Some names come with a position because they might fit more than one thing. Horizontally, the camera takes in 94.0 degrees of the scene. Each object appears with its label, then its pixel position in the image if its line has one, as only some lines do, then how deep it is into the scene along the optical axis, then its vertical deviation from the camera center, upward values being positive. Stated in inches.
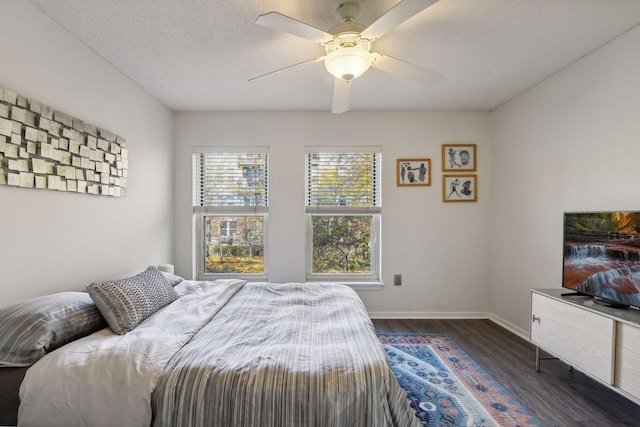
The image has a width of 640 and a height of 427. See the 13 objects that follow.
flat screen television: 72.2 -11.8
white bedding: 48.1 -29.1
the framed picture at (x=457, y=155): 144.0 +26.8
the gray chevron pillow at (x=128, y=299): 66.1 -22.1
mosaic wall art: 65.6 +14.9
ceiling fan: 59.0 +38.6
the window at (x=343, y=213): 146.5 -1.6
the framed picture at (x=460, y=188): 144.4 +10.9
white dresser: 65.9 -31.9
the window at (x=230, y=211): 146.0 -1.0
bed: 47.4 -28.8
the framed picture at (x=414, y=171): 144.4 +19.0
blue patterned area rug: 72.1 -50.2
